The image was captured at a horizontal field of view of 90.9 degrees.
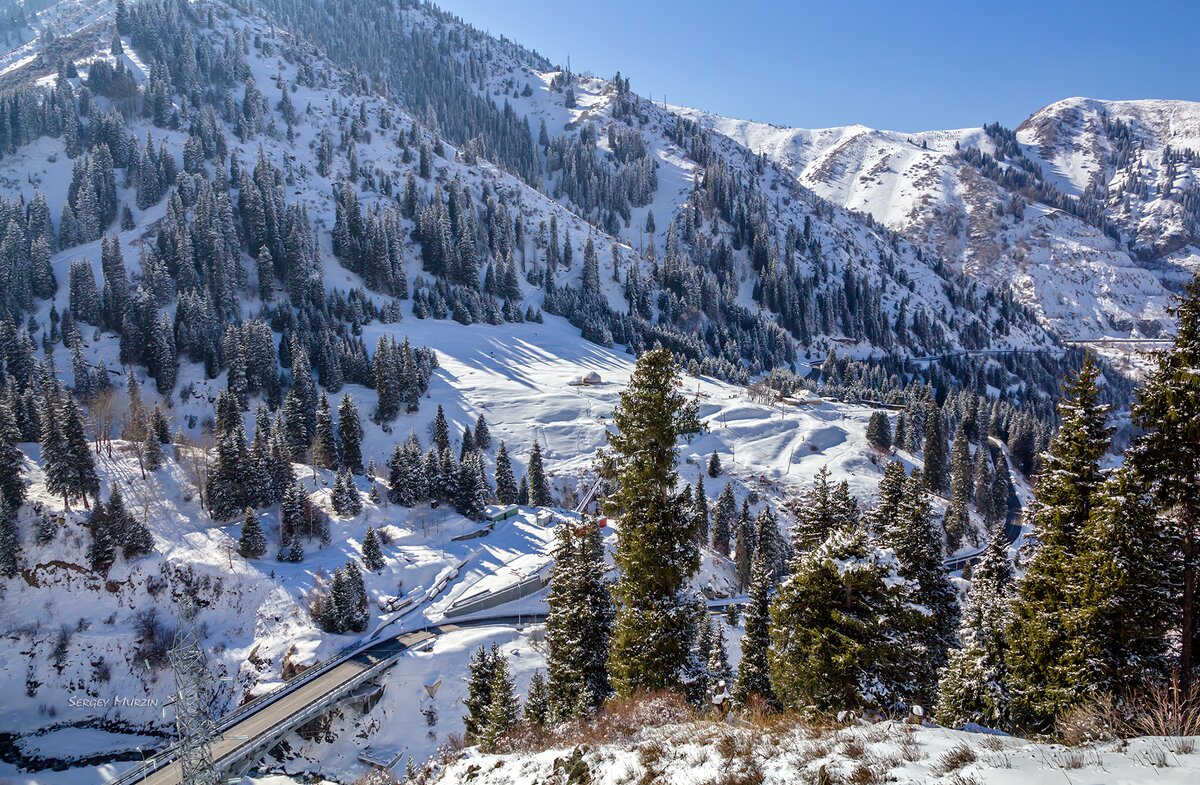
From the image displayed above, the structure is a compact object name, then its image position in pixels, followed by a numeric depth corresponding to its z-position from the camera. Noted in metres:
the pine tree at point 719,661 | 40.88
